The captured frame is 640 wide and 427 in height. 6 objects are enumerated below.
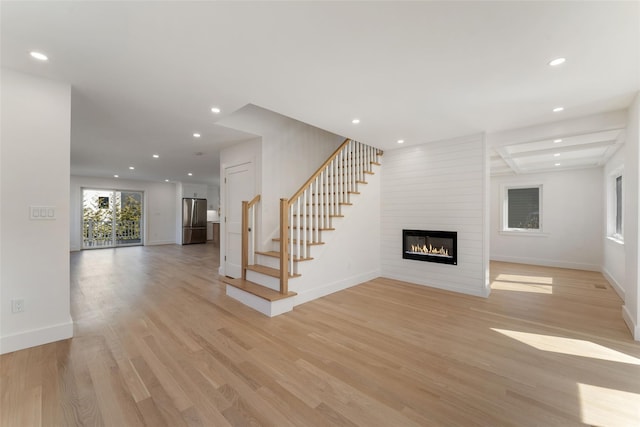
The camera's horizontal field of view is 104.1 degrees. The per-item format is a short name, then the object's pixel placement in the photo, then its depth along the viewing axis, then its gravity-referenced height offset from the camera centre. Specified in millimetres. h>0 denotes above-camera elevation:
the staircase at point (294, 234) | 3469 -317
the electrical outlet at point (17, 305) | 2369 -881
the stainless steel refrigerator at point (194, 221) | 10328 -304
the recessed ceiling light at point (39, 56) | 2135 +1374
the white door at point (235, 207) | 4707 +135
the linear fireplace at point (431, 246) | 4371 -588
